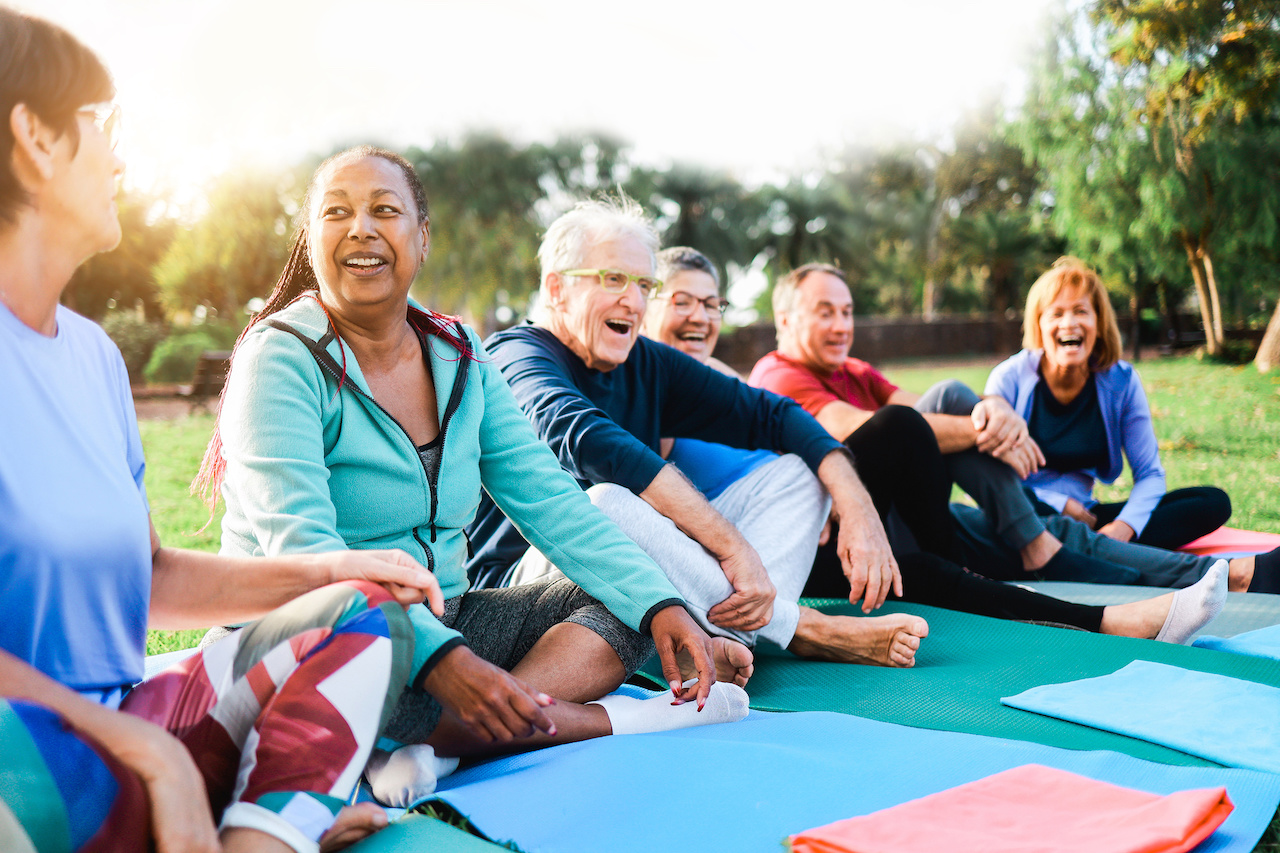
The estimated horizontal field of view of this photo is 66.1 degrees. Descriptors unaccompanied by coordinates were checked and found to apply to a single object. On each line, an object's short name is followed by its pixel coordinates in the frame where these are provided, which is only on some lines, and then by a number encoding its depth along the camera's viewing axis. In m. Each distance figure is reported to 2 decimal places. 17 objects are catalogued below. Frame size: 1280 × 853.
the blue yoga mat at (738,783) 1.82
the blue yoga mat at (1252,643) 2.97
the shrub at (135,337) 18.47
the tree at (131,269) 23.75
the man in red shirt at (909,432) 3.57
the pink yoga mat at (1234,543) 4.39
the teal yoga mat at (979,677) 2.46
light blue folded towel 2.21
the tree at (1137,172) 14.72
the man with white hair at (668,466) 2.73
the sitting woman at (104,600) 1.31
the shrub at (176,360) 17.92
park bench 12.88
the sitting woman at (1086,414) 4.41
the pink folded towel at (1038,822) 1.65
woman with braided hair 1.98
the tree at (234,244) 20.75
